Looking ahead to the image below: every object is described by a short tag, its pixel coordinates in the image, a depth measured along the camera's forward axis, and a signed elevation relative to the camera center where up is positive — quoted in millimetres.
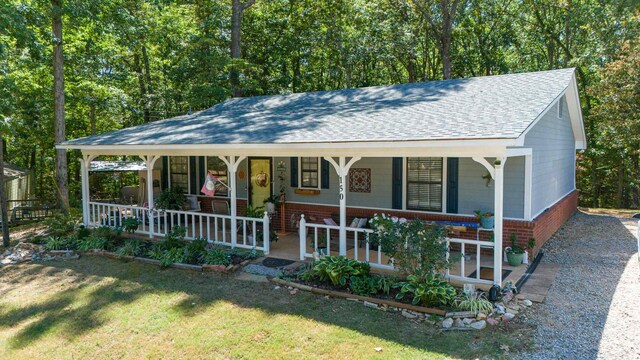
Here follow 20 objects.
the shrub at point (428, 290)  6465 -1961
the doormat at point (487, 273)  7647 -2045
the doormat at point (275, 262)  8812 -2072
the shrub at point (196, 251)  9195 -1898
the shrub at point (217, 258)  8859 -1965
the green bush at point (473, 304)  6238 -2097
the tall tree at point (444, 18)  21312 +7495
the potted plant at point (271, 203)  11891 -1091
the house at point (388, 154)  7449 +216
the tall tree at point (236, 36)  20266 +6204
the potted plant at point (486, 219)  9086 -1190
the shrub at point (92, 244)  10531 -1955
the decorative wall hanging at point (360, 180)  10953 -404
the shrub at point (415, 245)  6656 -1308
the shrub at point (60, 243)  10828 -1990
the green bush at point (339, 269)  7398 -1853
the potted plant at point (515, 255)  8445 -1824
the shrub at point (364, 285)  7070 -2048
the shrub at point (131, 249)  9945 -1985
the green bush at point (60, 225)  11711 -1647
